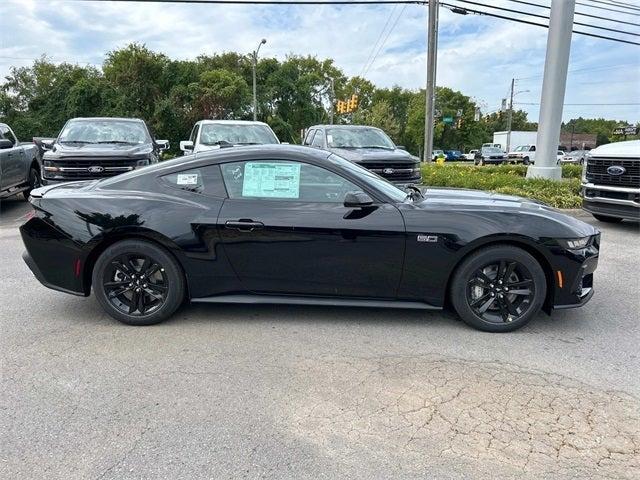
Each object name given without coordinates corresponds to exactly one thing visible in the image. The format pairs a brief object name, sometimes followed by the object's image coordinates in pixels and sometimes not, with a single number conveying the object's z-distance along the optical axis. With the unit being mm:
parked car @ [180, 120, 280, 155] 10680
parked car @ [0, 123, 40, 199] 9616
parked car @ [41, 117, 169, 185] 8859
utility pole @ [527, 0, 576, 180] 11570
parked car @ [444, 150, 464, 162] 64375
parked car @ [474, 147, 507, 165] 43375
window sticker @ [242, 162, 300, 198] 4129
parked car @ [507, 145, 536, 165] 42562
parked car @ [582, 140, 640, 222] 7684
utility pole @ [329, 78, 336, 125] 57431
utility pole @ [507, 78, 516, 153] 56916
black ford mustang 3955
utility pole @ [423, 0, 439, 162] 18906
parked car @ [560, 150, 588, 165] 45781
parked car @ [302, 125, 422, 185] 10148
